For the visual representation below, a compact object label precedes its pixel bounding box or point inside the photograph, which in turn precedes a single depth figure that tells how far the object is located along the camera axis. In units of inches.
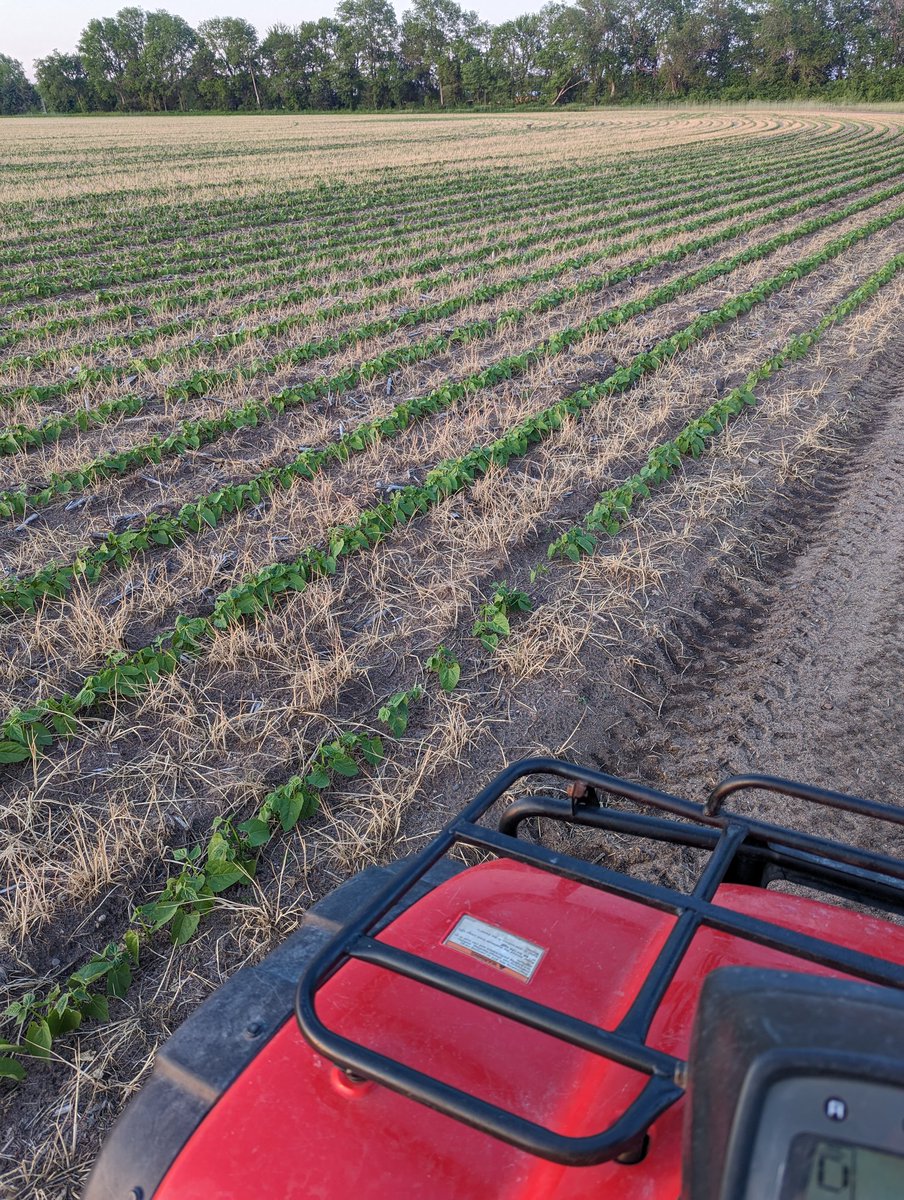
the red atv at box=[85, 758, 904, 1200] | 30.6
